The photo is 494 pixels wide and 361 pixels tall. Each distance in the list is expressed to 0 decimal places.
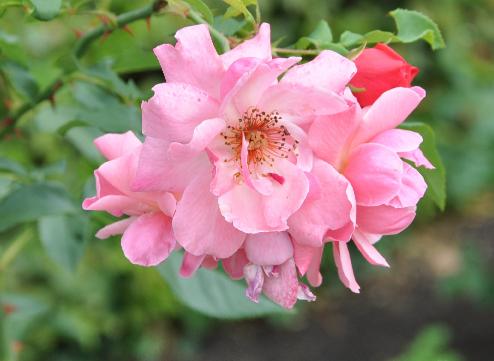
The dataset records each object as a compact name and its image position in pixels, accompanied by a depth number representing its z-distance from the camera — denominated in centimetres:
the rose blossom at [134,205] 63
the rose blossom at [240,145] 58
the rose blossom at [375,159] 61
